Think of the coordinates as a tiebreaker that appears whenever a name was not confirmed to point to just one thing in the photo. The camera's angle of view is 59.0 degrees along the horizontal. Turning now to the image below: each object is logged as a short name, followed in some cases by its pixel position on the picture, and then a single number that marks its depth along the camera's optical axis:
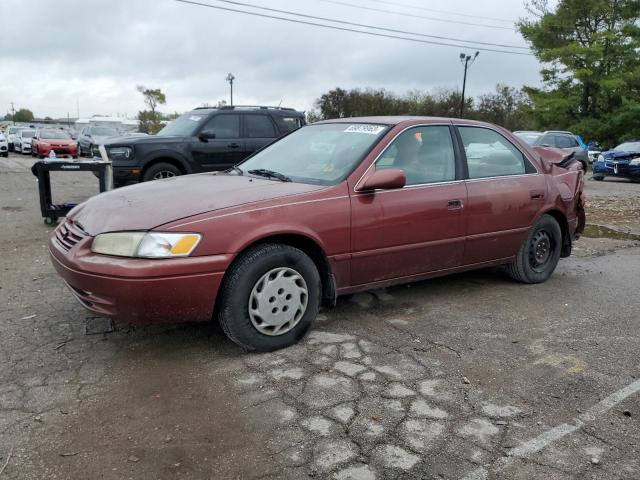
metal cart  7.67
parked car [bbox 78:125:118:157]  26.72
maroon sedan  3.29
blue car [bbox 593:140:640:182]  17.89
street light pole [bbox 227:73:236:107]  40.41
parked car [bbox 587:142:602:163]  25.62
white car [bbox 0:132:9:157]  25.20
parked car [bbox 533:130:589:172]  17.84
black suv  9.42
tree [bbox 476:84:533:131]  48.16
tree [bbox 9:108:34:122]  123.62
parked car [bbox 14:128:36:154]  28.70
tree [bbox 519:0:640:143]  30.56
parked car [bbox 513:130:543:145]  17.72
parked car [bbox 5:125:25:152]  30.53
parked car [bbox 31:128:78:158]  23.48
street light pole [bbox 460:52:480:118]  35.53
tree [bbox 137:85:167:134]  63.61
